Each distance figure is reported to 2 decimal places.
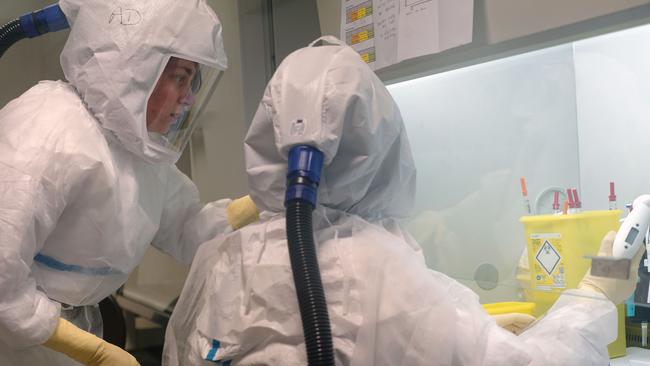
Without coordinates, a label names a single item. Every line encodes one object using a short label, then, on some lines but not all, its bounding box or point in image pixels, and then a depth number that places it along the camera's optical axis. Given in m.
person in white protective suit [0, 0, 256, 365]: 1.07
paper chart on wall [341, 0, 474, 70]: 1.25
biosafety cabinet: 1.25
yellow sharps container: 1.20
